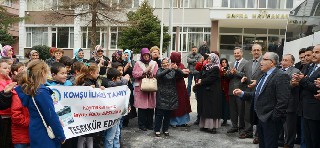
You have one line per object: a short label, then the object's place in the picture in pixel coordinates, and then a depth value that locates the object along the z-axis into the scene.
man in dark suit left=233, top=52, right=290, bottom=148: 5.59
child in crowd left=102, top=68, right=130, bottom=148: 6.47
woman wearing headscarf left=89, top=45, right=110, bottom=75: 8.23
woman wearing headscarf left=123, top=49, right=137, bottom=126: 8.88
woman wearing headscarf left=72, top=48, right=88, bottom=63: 8.41
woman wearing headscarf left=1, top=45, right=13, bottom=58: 8.82
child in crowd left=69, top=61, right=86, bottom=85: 6.12
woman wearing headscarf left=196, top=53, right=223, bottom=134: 8.17
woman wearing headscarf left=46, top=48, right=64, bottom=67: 7.98
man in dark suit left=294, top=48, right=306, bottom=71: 7.68
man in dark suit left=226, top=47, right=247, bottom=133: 8.30
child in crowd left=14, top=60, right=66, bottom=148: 4.25
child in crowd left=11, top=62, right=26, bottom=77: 6.03
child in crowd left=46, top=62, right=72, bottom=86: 5.31
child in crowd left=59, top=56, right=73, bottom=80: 7.25
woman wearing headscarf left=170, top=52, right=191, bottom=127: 8.84
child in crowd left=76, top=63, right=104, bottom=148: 6.02
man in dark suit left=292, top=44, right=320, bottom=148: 5.89
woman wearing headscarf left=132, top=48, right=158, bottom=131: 8.33
